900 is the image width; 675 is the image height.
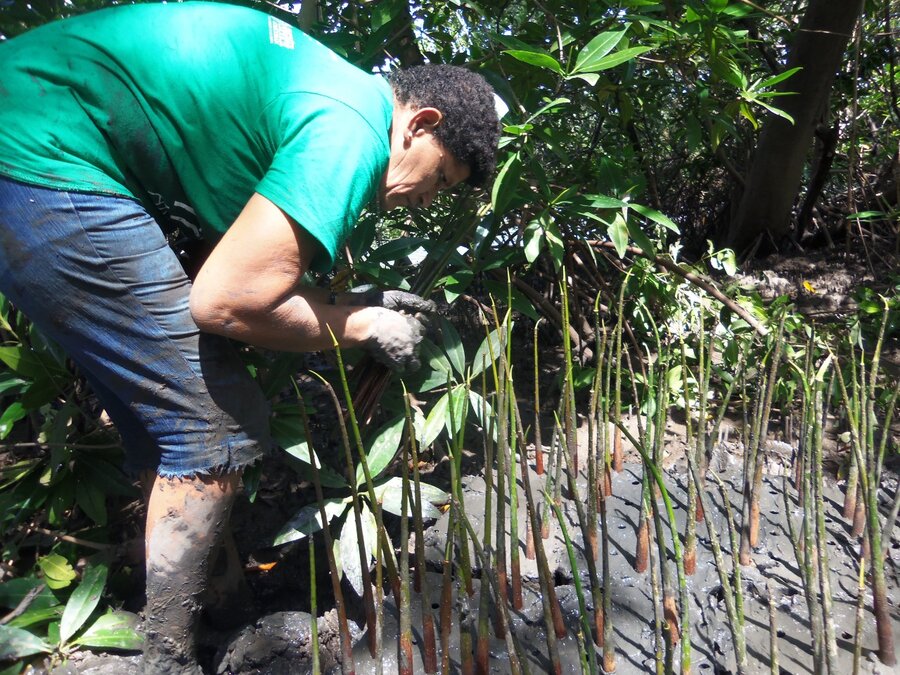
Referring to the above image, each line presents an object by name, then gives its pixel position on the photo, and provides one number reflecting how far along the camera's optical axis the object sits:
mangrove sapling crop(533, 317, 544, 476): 1.77
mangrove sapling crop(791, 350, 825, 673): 1.08
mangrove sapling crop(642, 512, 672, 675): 1.03
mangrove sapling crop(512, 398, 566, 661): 1.14
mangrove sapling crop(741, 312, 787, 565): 1.50
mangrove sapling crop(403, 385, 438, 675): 1.12
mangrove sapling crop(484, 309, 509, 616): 1.15
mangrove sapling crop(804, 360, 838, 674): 1.10
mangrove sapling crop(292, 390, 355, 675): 1.09
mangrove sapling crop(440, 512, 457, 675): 1.15
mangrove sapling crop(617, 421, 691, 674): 1.02
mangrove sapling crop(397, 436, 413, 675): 1.11
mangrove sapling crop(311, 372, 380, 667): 1.08
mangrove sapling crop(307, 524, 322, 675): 0.92
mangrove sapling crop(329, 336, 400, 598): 1.03
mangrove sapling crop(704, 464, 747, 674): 1.05
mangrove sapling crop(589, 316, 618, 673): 1.18
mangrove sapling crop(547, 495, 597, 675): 0.98
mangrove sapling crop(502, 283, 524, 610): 1.18
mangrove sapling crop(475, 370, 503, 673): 1.16
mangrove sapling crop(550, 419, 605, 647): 1.11
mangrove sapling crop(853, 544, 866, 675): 1.05
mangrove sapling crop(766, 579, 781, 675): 1.04
